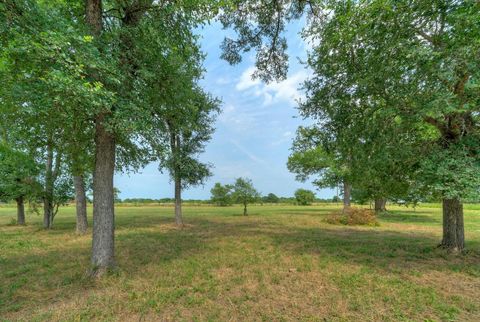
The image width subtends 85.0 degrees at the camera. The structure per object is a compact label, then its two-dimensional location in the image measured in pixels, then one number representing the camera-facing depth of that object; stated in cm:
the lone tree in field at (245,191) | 3166
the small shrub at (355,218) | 1906
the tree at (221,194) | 3640
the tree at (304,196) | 5100
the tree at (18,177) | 1642
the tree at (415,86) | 603
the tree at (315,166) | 2625
